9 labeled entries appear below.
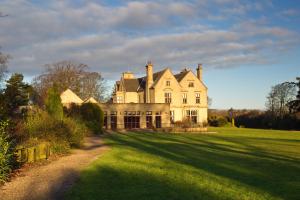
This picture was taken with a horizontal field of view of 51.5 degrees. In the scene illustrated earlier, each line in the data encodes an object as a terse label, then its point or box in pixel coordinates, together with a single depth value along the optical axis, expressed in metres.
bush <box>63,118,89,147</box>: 15.98
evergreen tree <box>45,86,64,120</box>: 22.49
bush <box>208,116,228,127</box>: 49.70
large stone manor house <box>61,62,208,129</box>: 40.93
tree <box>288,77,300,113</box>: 47.11
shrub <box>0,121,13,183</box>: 8.37
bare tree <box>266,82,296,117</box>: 52.27
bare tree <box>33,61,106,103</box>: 47.84
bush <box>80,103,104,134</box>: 30.85
